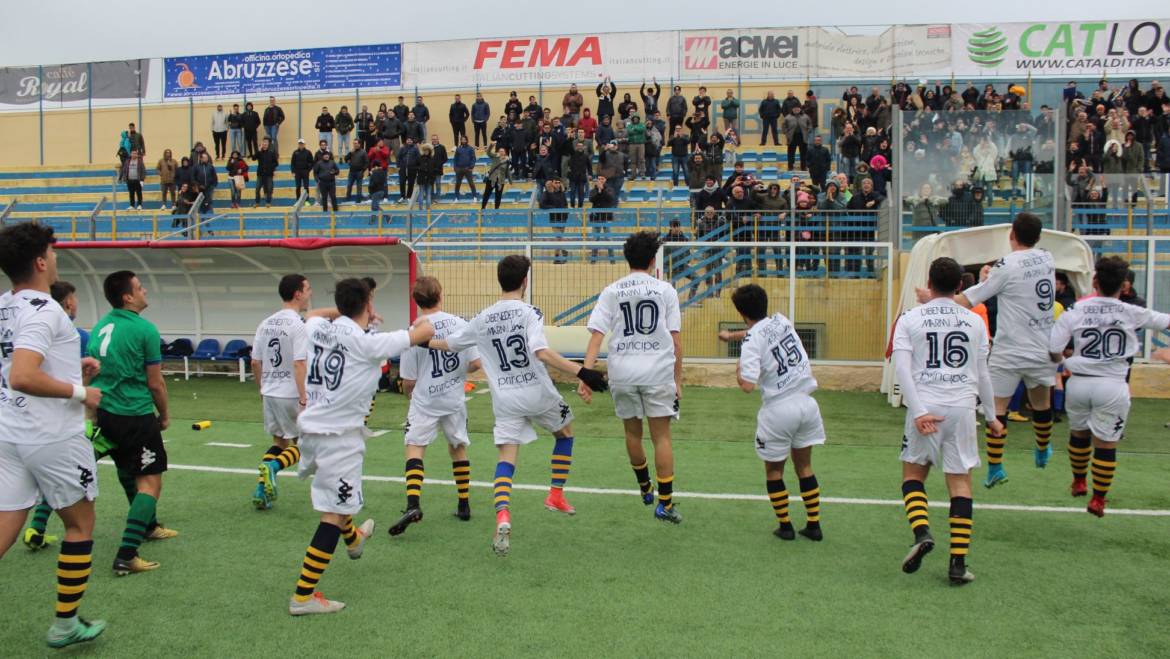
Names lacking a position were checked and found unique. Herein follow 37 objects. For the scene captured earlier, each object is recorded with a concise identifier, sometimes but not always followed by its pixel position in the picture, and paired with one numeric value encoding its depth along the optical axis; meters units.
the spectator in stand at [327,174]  20.77
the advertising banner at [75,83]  27.20
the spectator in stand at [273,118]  24.73
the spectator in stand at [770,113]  22.23
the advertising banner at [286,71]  25.81
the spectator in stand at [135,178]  22.83
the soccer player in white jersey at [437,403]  6.58
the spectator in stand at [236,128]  25.08
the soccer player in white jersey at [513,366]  6.01
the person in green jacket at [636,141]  21.12
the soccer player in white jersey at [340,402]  4.79
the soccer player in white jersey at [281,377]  6.77
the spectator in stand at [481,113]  23.97
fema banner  24.34
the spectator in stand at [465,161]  21.42
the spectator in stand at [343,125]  23.94
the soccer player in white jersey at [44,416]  4.06
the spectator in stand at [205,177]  21.64
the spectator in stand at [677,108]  22.20
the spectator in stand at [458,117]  23.62
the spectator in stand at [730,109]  22.38
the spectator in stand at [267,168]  22.30
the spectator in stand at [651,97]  22.58
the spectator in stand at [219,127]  25.58
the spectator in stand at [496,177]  19.47
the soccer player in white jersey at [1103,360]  6.29
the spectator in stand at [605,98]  22.44
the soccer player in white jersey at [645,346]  6.35
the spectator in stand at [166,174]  22.86
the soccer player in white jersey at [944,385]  5.36
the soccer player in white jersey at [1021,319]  7.00
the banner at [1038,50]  22.97
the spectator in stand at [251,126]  25.02
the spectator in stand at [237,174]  22.64
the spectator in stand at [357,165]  21.72
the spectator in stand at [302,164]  21.91
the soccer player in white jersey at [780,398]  5.95
